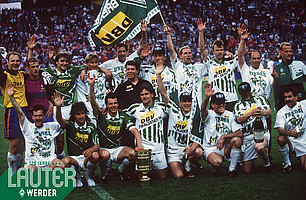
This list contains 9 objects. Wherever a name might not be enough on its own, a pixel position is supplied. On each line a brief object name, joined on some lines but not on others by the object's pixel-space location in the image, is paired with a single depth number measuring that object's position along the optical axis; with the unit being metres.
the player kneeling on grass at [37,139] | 6.01
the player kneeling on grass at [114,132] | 6.29
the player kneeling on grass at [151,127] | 6.38
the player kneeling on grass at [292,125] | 6.44
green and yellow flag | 7.68
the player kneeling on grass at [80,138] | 6.16
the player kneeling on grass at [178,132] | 6.49
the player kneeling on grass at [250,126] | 6.39
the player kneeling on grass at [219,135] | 6.35
